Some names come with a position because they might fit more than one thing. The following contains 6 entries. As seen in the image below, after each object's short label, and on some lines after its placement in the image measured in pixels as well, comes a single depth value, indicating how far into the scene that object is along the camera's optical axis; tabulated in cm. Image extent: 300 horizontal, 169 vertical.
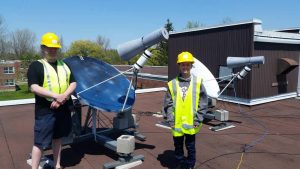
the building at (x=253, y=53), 847
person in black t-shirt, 305
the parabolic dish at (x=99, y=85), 389
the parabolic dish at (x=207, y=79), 609
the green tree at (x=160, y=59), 3013
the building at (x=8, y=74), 3697
